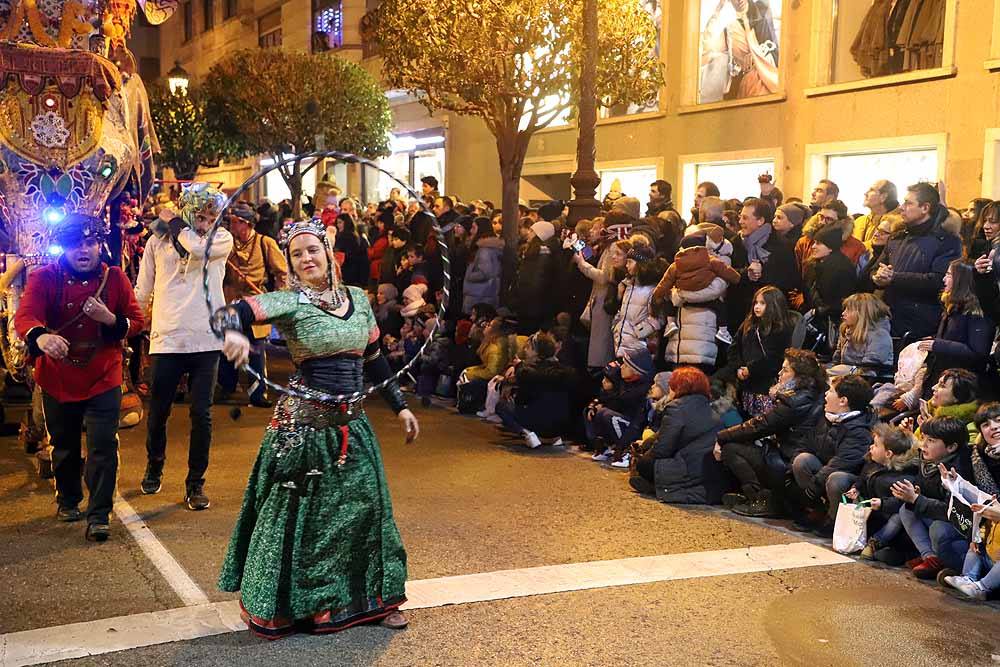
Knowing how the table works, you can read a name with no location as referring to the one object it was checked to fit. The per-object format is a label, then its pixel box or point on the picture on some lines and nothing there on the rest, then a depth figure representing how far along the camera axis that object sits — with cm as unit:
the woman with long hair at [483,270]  1287
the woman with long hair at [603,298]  1037
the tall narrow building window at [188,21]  5322
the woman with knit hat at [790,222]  1015
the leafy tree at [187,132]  3388
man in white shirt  796
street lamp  2494
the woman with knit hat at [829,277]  919
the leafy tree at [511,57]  1397
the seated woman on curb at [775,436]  793
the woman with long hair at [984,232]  799
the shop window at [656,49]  2019
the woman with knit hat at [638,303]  991
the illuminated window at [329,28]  3684
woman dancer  546
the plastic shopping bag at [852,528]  713
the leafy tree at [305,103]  2927
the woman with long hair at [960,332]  764
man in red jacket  710
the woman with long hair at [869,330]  823
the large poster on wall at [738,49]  1798
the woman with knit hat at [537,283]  1130
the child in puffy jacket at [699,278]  932
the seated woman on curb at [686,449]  845
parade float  838
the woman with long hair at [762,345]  876
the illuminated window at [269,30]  4303
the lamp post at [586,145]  1230
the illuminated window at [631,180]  2084
